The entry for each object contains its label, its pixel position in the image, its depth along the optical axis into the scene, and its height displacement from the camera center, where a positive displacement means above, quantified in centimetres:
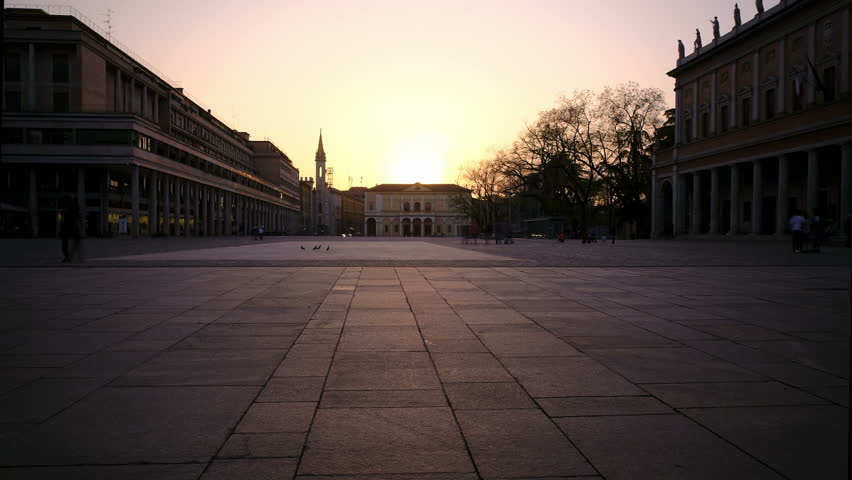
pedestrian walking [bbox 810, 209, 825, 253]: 2409 -1
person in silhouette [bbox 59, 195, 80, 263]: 1623 +12
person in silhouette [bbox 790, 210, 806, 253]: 2295 +11
